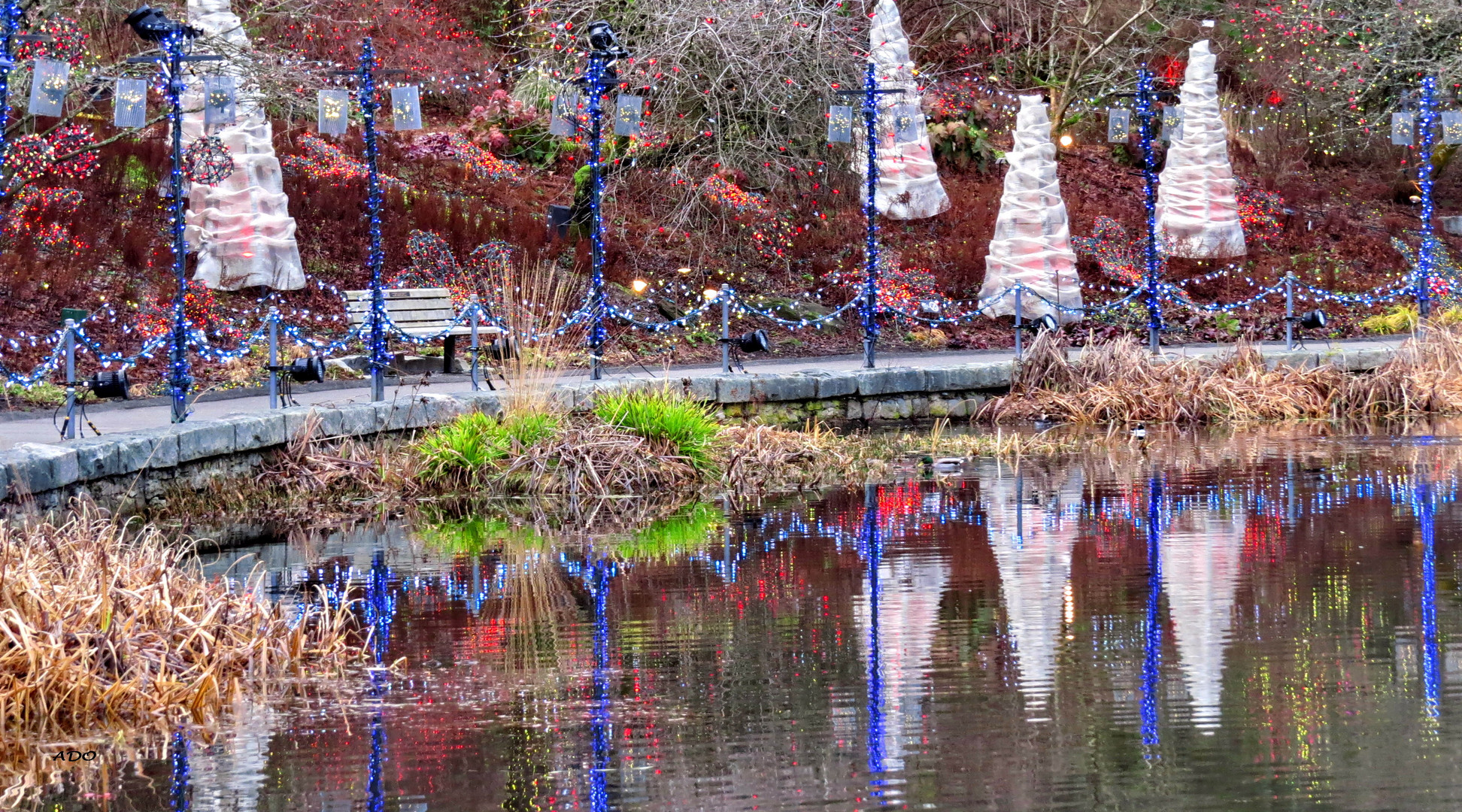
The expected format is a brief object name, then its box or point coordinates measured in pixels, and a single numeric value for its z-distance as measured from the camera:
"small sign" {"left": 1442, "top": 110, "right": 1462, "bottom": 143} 21.25
